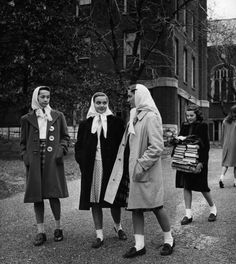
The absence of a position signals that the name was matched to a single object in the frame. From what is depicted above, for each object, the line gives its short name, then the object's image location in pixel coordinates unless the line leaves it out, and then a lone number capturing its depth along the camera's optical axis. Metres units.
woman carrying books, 5.95
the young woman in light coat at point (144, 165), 4.50
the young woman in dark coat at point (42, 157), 5.21
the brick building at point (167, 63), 26.34
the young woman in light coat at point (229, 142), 9.54
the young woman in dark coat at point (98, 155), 5.06
